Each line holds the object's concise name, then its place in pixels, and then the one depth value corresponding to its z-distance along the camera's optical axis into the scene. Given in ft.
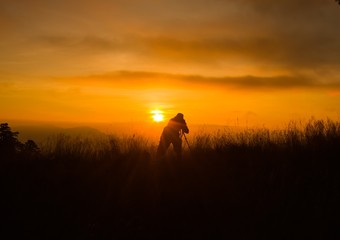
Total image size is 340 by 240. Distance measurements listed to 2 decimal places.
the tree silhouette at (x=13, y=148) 36.58
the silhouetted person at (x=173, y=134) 37.76
